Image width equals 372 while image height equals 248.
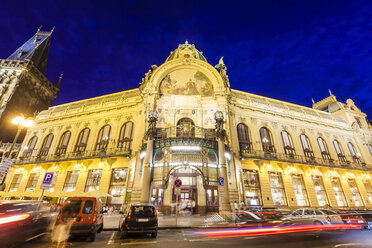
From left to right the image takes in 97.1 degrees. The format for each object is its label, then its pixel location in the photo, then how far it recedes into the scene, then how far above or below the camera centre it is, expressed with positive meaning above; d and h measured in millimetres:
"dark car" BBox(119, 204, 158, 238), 7242 -905
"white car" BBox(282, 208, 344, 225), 9148 -903
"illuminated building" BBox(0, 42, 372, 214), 15742 +5555
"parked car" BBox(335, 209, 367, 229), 9906 -1040
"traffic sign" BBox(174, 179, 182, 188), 10594 +910
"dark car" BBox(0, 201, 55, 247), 4995 -753
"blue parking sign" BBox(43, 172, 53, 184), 10859 +1167
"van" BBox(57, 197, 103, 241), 6794 -643
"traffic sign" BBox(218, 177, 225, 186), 13055 +1374
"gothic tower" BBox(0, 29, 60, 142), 28172 +20233
